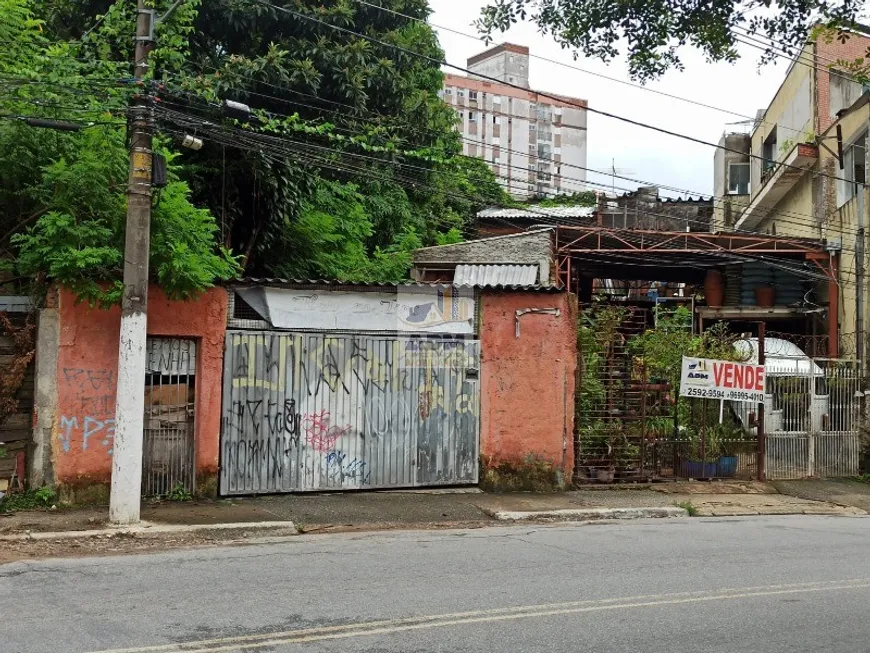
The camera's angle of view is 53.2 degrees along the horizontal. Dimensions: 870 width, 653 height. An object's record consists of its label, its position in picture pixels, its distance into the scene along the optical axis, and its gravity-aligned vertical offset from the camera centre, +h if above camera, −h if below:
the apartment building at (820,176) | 19.86 +6.07
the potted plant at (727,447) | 15.40 -0.89
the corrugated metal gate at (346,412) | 12.09 -0.32
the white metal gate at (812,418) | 15.98 -0.36
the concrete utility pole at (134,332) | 9.95 +0.63
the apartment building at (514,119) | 80.75 +27.87
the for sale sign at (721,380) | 15.00 +0.29
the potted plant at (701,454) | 15.17 -1.01
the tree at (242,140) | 10.86 +4.40
